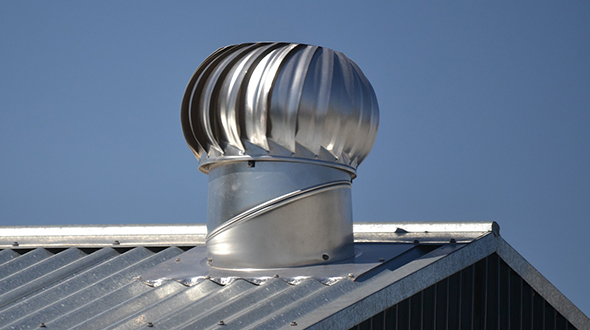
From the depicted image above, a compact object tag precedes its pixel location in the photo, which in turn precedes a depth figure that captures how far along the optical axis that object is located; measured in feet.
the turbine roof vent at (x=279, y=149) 43.34
